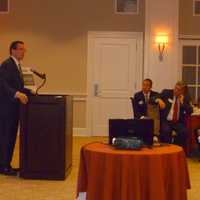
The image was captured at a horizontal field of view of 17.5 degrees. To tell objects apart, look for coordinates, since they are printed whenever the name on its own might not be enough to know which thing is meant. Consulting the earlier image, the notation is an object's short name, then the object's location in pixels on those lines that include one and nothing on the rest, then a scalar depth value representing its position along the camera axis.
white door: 13.36
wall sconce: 12.91
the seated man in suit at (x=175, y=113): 9.96
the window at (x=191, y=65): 13.36
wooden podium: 7.59
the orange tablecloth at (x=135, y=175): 5.16
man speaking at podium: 7.72
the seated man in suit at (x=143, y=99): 10.34
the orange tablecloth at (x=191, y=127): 9.88
